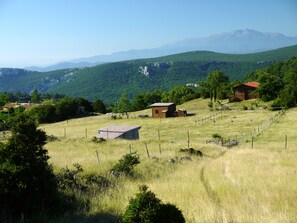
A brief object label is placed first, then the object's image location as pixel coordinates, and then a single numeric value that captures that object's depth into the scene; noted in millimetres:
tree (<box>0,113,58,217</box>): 9023
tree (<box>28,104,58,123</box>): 86062
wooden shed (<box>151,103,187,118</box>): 75062
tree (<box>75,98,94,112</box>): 98856
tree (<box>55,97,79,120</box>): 89625
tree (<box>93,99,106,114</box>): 104750
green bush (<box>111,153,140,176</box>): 15378
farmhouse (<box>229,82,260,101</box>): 84375
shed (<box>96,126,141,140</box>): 42034
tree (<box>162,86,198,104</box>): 114000
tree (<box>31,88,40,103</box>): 125500
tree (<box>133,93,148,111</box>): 120181
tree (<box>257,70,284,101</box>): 77438
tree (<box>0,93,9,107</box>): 96681
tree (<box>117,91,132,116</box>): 91625
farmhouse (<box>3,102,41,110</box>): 112438
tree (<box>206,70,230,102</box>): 91688
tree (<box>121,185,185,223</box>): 6812
